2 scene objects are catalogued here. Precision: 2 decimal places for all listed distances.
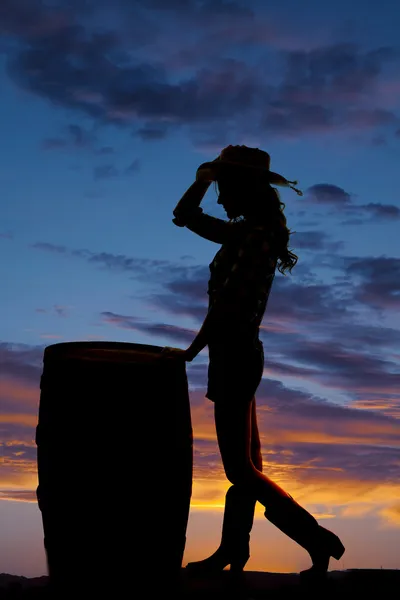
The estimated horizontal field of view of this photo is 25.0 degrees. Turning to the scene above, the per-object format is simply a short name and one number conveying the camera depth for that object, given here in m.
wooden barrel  5.45
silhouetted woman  5.81
